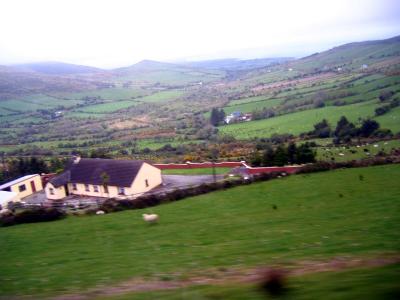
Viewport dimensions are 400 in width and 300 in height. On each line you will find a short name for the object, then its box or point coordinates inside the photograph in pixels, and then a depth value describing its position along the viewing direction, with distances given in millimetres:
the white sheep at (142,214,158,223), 17172
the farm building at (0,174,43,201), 37281
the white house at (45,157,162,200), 34094
